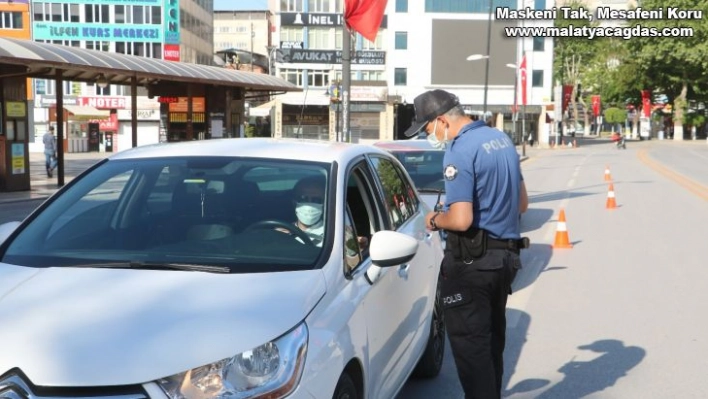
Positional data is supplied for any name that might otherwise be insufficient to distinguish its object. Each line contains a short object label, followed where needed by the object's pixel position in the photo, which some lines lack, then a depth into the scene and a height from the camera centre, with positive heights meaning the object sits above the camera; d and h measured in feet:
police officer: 14.16 -1.82
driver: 13.84 -1.51
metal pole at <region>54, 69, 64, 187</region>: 82.89 -1.70
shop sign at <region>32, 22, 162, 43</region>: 247.09 +21.01
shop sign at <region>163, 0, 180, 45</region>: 248.32 +24.49
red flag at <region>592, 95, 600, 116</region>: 345.51 +4.03
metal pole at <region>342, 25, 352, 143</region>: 50.44 +2.38
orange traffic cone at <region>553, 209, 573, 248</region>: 43.06 -5.91
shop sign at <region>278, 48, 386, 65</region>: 256.73 +15.47
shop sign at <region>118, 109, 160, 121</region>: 225.35 -1.29
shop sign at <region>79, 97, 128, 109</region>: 227.40 +1.67
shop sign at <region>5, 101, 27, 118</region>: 83.45 -0.10
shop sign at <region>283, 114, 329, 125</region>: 252.32 -2.36
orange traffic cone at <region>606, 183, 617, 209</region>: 65.16 -6.25
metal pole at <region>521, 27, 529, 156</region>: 247.91 +19.08
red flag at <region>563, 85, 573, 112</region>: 251.87 +5.42
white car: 9.74 -2.25
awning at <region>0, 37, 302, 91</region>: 70.44 +3.69
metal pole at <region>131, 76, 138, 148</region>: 87.86 +0.80
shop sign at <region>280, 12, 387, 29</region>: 260.62 +26.64
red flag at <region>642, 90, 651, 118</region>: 301.84 +4.03
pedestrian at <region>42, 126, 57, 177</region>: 113.19 -5.25
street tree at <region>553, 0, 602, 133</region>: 373.75 +24.12
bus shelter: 74.21 +2.93
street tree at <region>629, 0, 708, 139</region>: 264.52 +17.98
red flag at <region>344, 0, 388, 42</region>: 48.96 +5.20
